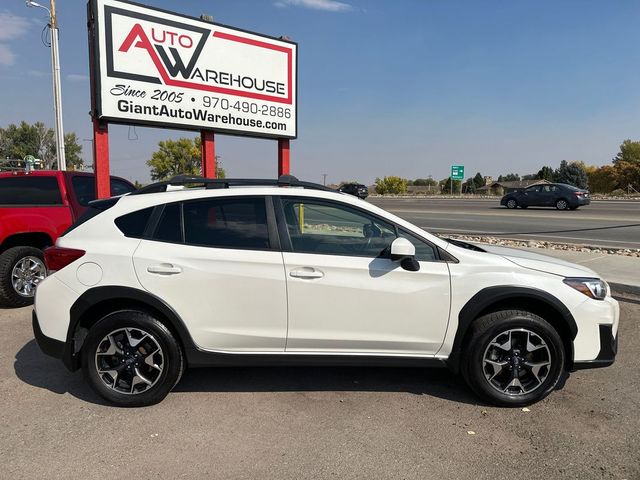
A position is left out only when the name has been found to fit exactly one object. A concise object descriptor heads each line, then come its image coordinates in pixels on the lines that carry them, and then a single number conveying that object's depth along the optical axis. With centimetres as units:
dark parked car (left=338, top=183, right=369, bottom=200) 3860
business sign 738
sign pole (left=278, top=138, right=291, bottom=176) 977
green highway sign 7369
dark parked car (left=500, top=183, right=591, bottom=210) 2449
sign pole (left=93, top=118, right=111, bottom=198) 718
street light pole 1814
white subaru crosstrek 343
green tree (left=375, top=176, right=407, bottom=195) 9469
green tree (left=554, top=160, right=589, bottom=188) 6869
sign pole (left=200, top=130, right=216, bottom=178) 881
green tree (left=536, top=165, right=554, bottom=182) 10512
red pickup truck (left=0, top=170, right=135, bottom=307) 605
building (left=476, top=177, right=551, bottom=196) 8569
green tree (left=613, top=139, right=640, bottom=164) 8299
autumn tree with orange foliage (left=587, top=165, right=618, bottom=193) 6562
